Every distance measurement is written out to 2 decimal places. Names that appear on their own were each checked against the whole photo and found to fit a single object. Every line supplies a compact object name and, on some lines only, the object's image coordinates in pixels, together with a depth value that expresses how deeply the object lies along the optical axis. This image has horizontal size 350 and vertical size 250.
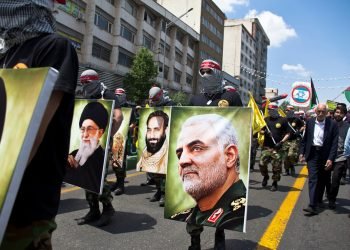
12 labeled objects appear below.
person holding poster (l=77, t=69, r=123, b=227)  4.40
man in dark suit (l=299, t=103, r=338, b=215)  6.05
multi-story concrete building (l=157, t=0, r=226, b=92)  58.38
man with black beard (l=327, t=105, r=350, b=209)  6.49
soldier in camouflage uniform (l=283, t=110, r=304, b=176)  9.70
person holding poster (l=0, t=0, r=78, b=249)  1.49
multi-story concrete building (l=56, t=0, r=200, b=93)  28.86
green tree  32.25
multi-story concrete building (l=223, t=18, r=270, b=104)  79.75
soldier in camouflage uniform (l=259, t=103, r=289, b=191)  7.89
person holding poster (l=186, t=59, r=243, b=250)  4.14
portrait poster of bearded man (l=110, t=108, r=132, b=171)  6.57
